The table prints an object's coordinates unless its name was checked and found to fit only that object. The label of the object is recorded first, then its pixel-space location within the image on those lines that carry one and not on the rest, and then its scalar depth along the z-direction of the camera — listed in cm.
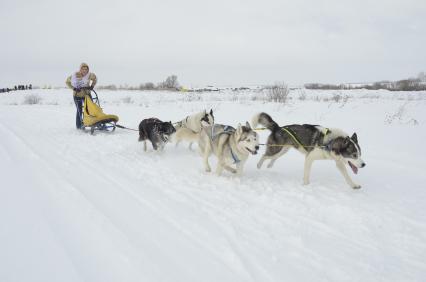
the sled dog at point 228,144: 427
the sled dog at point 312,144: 392
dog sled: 764
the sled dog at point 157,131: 590
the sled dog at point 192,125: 565
